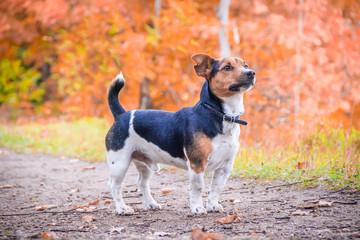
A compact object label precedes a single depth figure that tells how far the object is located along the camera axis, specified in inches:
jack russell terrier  140.0
